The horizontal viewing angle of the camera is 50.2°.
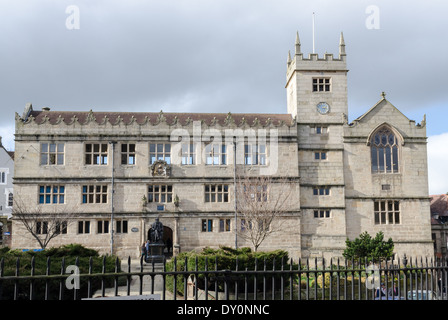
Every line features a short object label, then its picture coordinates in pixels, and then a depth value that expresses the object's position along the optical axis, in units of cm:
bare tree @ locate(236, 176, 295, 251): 3391
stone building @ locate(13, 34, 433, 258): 3412
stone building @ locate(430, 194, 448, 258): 4203
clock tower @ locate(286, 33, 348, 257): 3569
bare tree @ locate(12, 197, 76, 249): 3278
